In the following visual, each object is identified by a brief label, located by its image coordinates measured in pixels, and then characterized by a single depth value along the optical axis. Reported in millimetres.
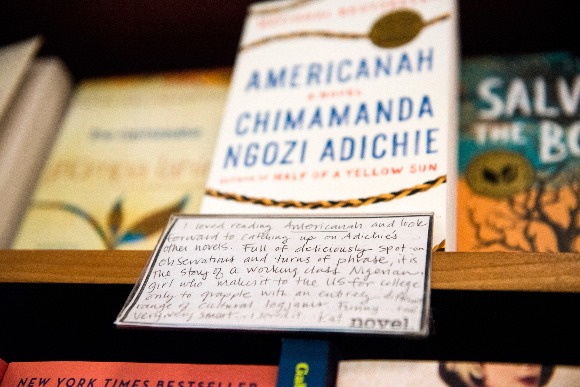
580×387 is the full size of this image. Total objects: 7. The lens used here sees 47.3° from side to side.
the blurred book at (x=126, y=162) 401
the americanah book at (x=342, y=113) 331
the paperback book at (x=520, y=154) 348
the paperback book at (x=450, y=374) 255
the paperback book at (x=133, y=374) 280
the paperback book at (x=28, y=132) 412
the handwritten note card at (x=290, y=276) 260
